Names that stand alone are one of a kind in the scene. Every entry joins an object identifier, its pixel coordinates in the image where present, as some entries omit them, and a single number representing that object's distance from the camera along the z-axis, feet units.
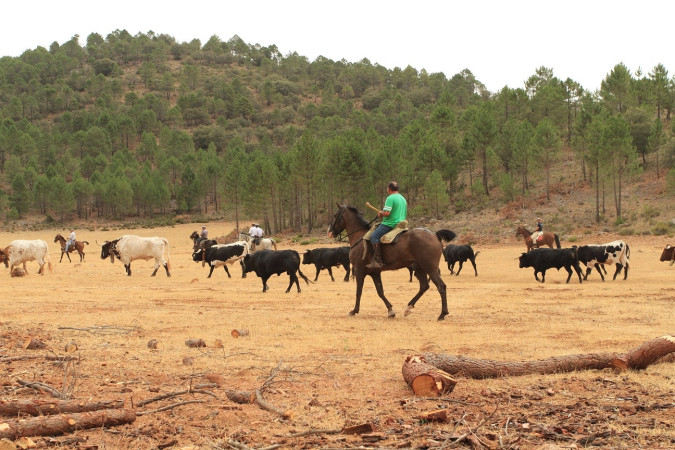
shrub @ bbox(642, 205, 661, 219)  165.27
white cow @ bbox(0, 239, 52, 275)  87.92
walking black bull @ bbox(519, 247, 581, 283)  77.56
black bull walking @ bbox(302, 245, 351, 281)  85.81
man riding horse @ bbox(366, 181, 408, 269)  46.24
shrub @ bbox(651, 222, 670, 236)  148.25
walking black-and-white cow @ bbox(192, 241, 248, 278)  91.71
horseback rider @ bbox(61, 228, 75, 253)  128.98
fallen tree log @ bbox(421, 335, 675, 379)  25.12
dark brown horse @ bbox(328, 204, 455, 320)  46.29
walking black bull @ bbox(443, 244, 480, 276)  91.86
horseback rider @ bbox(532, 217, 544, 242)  105.60
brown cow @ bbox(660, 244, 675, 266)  93.08
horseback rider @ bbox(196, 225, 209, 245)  111.65
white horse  101.96
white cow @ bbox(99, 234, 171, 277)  92.99
